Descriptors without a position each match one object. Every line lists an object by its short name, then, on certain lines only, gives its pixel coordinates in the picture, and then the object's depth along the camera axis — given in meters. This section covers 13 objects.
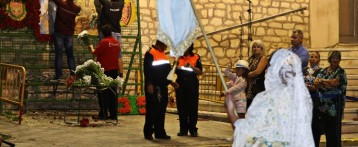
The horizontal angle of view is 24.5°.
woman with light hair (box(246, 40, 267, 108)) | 12.73
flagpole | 7.91
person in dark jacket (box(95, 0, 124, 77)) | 17.42
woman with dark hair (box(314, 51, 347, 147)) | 12.13
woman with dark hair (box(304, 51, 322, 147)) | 12.27
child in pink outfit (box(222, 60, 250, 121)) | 13.32
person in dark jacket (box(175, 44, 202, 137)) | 14.05
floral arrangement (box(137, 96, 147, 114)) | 17.89
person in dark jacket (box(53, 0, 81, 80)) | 17.16
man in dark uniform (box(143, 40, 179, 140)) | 13.29
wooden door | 23.78
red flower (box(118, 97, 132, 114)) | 17.78
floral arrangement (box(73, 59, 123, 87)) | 15.48
